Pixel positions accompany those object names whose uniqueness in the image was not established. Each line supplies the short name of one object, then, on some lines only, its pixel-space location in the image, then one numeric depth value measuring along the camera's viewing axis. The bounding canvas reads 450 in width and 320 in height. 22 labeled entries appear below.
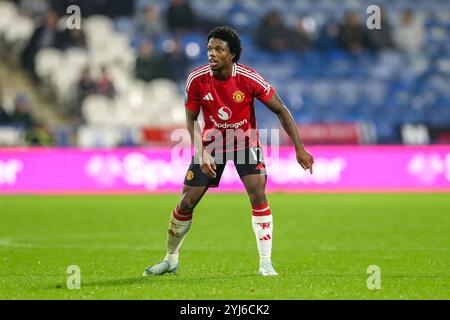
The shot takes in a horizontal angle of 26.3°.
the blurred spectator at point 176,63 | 25.97
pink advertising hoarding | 21.78
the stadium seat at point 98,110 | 24.50
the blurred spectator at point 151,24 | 26.80
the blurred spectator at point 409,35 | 28.17
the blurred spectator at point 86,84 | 24.36
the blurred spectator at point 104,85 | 24.56
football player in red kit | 8.92
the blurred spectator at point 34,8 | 26.25
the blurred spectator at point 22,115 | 23.25
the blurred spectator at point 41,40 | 25.48
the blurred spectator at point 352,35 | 27.00
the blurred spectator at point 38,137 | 22.28
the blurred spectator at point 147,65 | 25.22
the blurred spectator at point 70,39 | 25.62
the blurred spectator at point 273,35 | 27.02
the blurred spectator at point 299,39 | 27.17
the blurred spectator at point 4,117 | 23.38
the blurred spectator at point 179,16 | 26.59
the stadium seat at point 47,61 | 25.28
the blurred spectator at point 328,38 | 27.39
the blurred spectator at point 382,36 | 27.66
